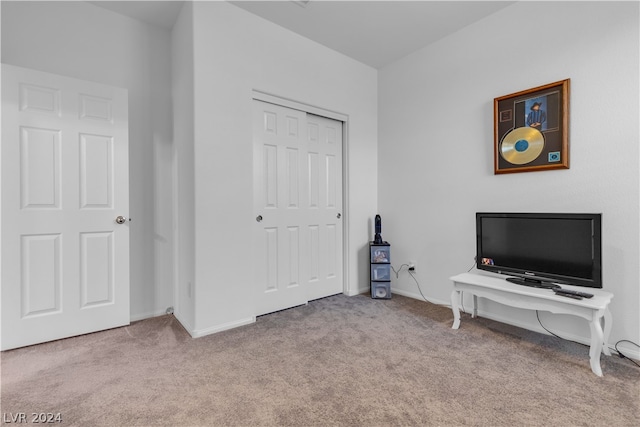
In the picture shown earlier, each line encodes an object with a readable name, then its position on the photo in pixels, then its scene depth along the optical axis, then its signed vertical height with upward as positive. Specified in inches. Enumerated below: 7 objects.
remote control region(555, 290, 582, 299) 73.4 -21.2
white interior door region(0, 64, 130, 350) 81.3 +1.7
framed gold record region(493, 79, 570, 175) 87.7 +26.0
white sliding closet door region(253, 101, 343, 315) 110.7 +2.3
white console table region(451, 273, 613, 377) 69.2 -23.6
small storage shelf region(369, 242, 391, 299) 128.2 -25.5
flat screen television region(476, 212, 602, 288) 77.9 -10.7
